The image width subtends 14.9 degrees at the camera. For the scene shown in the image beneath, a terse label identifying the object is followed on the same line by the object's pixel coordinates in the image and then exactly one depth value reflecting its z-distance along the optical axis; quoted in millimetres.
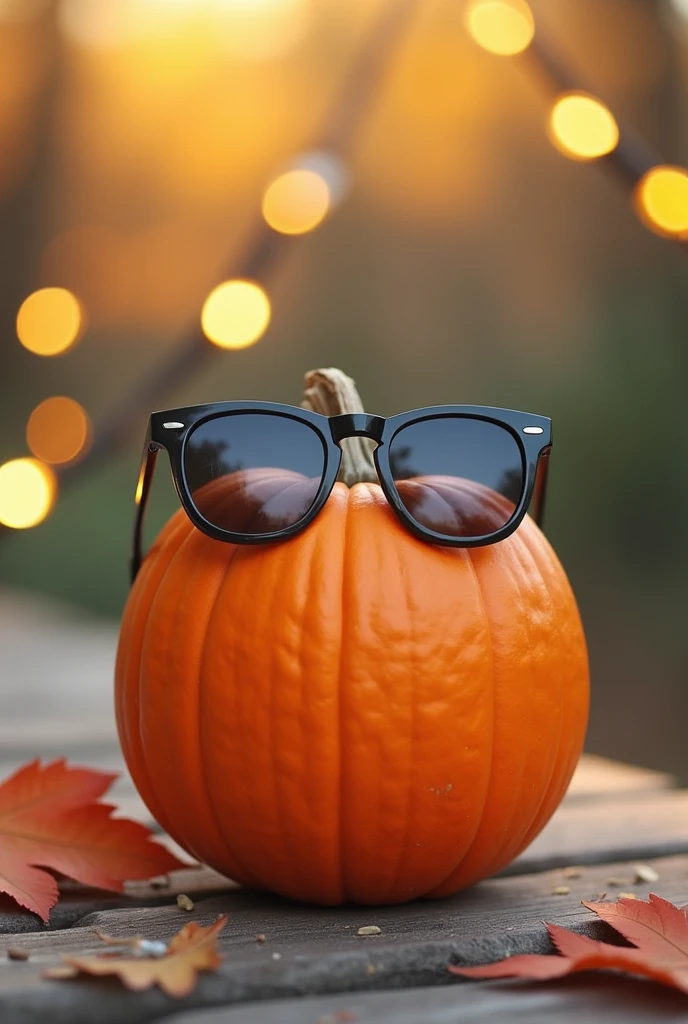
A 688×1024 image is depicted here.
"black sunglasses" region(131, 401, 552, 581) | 816
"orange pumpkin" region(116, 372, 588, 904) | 802
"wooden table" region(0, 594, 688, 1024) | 732
